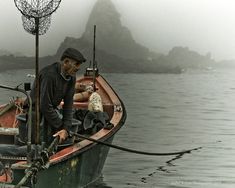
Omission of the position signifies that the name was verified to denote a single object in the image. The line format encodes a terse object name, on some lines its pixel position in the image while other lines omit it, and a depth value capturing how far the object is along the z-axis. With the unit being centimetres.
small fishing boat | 859
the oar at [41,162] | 820
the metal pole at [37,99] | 870
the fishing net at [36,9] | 873
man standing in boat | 907
